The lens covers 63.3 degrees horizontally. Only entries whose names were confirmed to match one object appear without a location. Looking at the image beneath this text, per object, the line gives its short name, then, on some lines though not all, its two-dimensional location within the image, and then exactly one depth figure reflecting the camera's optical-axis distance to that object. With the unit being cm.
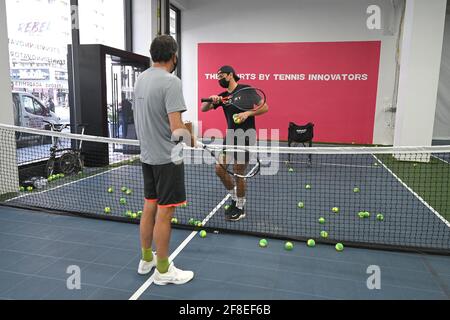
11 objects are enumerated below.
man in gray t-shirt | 239
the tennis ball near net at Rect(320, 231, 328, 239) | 360
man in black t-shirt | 383
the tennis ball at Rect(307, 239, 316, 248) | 340
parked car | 577
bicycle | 579
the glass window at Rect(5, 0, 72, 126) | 562
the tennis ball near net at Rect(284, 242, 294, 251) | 331
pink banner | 1038
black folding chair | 746
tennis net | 374
